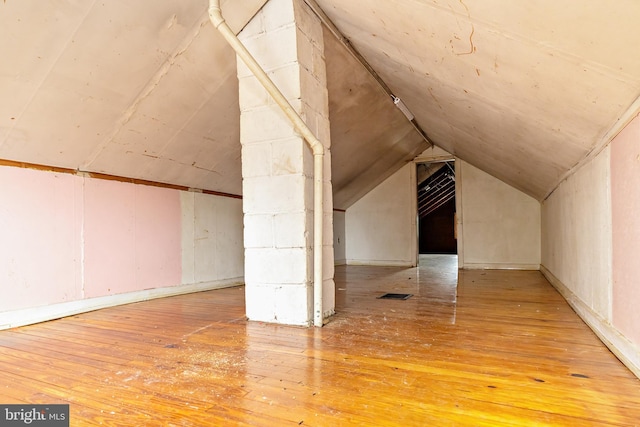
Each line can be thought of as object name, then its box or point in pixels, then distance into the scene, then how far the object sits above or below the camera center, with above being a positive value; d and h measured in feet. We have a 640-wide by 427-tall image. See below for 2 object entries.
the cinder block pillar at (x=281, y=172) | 8.97 +1.27
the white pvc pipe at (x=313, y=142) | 8.16 +1.96
